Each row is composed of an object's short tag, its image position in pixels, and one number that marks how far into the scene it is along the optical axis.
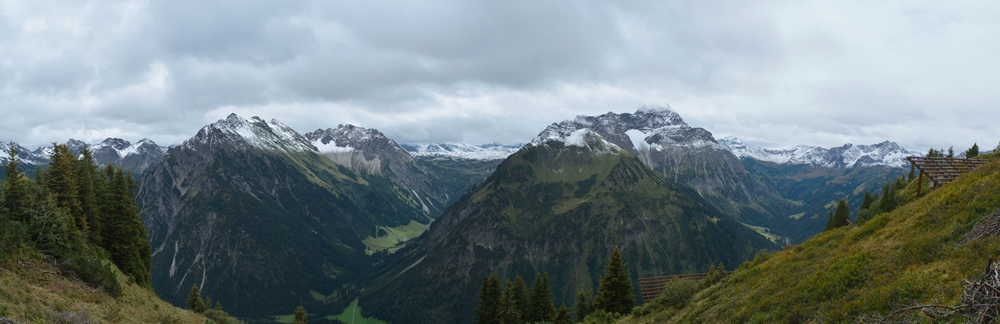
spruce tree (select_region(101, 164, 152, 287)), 50.97
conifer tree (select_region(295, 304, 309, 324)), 58.61
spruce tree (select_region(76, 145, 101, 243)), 48.28
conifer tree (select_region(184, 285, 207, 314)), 55.35
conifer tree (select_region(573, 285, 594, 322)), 62.94
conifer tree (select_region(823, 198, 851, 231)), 97.62
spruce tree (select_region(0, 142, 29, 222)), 33.74
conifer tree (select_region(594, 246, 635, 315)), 54.31
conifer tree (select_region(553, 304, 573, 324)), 61.02
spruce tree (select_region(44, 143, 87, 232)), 45.88
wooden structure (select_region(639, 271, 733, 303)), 45.59
